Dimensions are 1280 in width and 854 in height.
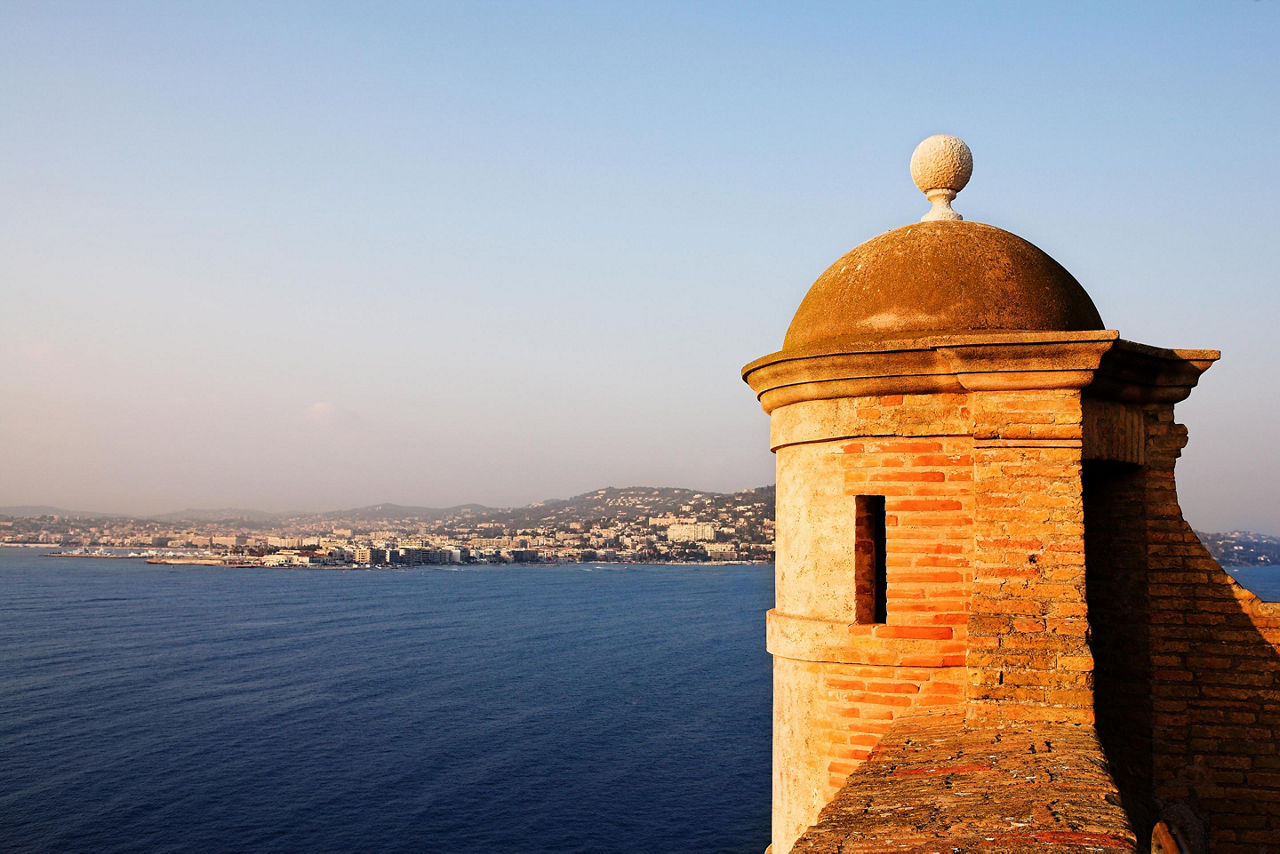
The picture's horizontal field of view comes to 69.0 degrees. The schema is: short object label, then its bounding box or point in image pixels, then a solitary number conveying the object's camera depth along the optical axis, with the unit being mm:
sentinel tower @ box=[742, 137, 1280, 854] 4414
